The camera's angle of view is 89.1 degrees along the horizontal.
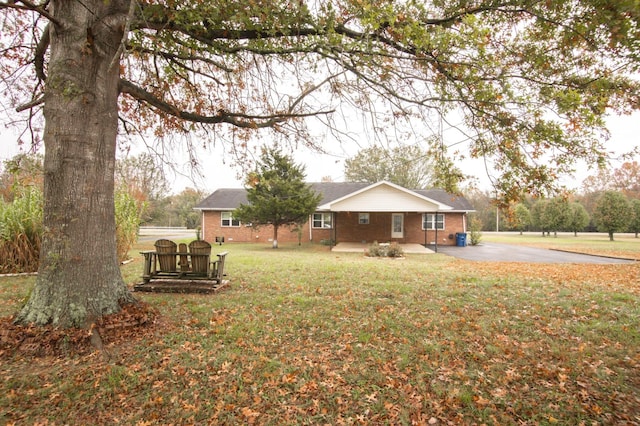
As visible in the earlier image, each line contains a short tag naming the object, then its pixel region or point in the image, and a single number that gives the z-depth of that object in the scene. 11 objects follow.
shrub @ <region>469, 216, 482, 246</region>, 24.44
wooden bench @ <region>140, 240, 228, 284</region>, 7.34
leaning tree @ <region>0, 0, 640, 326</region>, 4.23
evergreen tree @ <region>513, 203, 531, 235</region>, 38.54
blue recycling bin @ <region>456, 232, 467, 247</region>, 23.70
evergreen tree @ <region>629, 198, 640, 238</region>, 32.37
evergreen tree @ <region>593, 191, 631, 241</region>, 30.38
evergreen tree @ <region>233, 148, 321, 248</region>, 18.94
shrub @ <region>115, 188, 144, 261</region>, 11.62
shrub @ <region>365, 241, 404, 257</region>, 16.44
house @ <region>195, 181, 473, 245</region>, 24.05
